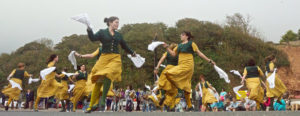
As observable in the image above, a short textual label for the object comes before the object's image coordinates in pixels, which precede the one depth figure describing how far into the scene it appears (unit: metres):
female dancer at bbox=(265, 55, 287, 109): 12.12
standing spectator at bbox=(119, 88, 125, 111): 25.32
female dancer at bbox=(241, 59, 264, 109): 11.71
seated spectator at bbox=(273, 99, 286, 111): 14.46
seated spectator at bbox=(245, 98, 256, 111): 18.58
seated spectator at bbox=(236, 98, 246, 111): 19.23
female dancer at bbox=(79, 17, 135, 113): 8.00
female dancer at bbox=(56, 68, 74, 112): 14.18
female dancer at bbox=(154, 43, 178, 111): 10.97
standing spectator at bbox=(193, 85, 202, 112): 21.71
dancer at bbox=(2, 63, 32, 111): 14.44
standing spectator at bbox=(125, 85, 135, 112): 22.66
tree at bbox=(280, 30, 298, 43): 91.75
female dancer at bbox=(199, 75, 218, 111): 15.09
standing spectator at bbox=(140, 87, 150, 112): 23.06
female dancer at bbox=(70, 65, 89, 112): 13.59
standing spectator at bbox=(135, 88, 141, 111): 24.52
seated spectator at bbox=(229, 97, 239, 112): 19.84
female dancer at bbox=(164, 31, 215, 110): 9.34
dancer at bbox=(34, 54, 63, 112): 13.20
